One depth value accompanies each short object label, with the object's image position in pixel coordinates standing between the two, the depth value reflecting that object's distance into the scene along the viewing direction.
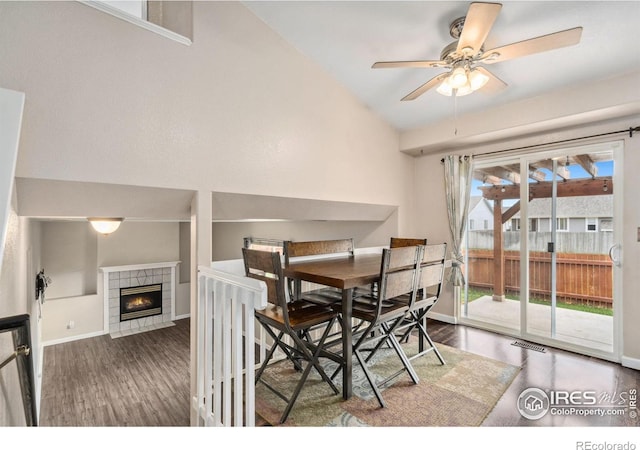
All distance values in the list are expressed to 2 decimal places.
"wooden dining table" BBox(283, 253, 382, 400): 1.81
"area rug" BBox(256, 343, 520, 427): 1.92
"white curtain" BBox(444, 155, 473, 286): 3.59
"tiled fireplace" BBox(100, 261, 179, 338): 4.36
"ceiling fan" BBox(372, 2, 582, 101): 1.53
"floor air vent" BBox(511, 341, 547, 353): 2.96
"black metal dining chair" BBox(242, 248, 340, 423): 1.78
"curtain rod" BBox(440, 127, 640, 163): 2.61
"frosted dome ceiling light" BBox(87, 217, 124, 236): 3.10
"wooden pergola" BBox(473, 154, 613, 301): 2.89
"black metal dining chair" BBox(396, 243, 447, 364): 2.22
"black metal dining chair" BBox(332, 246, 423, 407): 1.90
